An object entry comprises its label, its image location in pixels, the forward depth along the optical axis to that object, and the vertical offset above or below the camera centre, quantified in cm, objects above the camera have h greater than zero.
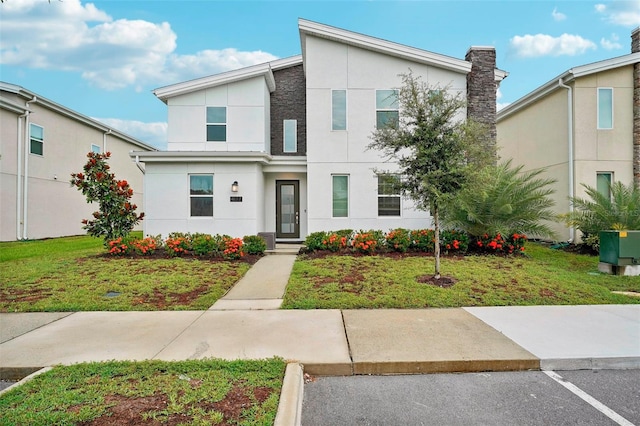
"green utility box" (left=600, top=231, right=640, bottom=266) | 783 -75
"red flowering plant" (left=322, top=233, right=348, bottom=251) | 1071 -91
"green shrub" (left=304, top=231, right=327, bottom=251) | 1089 -88
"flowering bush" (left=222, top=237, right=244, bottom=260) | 996 -108
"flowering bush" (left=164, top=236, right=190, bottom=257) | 1029 -101
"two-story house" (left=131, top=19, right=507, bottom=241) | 1214 +208
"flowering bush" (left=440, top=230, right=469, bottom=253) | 1059 -85
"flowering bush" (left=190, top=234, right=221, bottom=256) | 1025 -100
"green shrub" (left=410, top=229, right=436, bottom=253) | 1080 -86
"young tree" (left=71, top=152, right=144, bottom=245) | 1080 +41
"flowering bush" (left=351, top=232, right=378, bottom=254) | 1044 -90
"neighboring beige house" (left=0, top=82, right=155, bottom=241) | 1445 +228
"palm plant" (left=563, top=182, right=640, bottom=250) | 942 +1
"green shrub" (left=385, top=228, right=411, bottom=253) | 1066 -83
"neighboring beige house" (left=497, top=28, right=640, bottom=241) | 1252 +323
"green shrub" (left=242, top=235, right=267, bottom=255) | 1070 -100
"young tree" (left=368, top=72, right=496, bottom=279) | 706 +141
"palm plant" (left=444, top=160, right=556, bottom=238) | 1003 +14
